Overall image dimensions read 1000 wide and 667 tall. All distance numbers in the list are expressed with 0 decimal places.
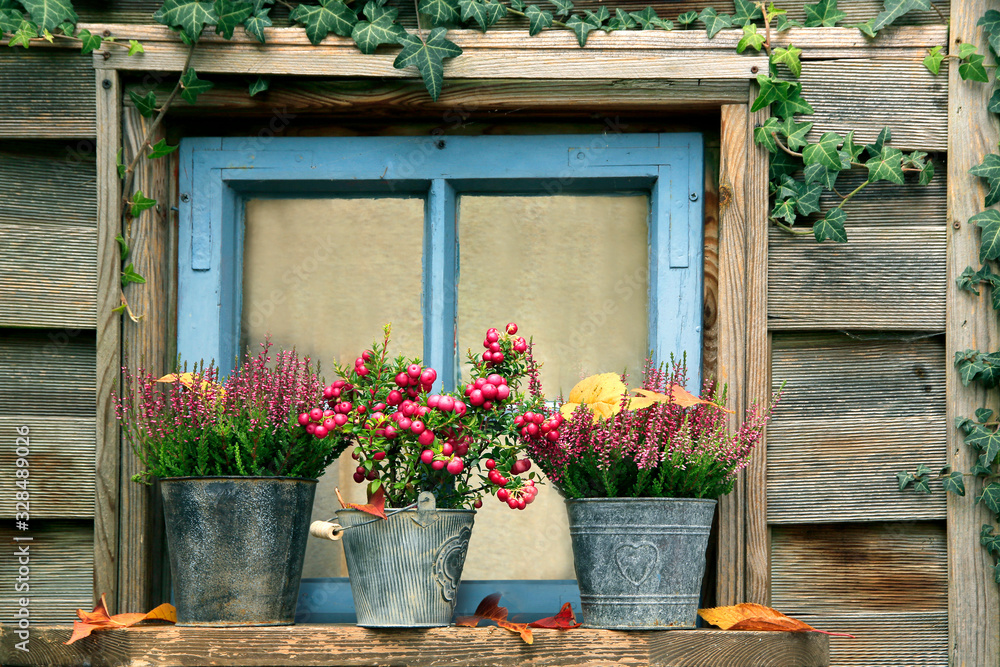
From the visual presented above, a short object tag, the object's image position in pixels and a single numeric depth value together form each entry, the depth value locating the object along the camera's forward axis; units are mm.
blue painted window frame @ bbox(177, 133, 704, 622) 4746
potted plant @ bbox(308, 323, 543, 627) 4039
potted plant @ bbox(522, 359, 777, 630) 4031
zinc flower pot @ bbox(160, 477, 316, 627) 4102
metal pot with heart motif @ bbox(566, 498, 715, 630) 4020
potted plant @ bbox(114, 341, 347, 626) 4109
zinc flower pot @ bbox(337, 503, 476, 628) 4031
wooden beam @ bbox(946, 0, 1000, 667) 4512
